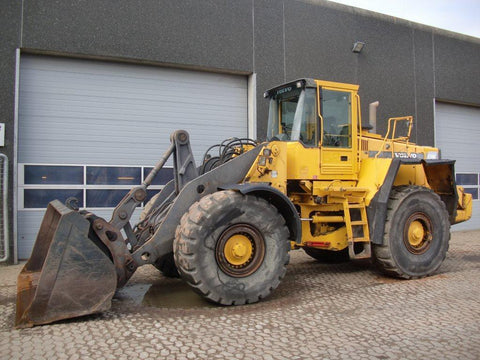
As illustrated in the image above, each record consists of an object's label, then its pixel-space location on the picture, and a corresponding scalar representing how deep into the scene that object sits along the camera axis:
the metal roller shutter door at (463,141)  13.73
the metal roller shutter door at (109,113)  8.62
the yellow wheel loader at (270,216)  4.39
